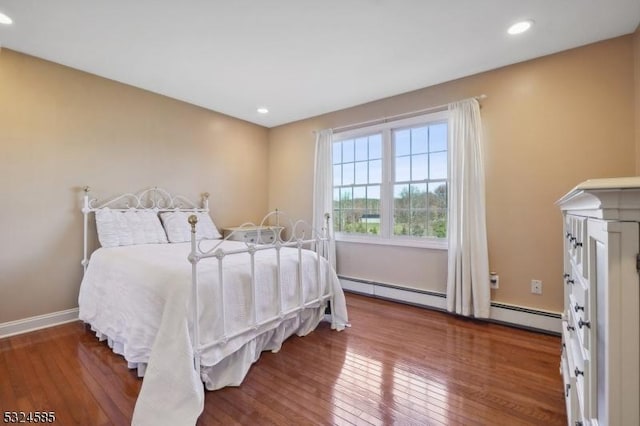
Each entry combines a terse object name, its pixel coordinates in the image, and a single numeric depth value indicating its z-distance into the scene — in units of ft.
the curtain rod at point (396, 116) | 10.31
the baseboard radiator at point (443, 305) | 8.56
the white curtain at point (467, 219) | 9.37
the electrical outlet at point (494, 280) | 9.39
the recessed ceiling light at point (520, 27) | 7.18
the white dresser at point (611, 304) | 2.31
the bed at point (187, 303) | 5.20
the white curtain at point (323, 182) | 13.24
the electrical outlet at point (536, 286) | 8.74
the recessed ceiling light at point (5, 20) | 7.00
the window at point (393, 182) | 10.82
